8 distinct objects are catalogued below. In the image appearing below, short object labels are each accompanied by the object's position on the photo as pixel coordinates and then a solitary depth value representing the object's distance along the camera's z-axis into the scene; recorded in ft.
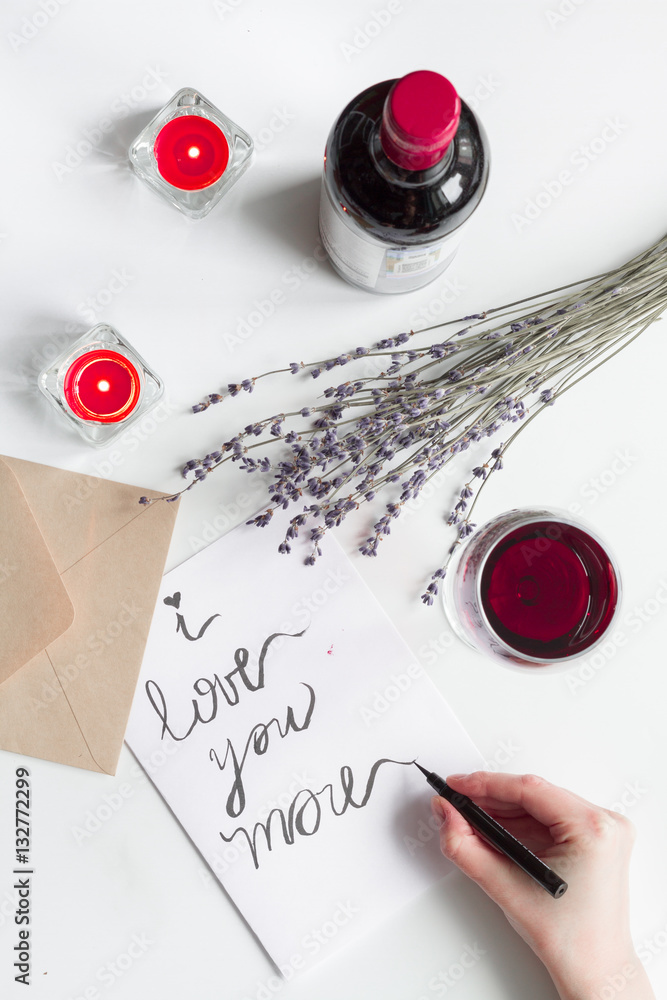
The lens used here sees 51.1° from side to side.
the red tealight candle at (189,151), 2.68
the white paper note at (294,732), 2.78
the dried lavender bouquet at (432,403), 2.56
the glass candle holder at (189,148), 2.68
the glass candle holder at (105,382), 2.67
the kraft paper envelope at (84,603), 2.77
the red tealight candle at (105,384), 2.68
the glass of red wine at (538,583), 2.47
